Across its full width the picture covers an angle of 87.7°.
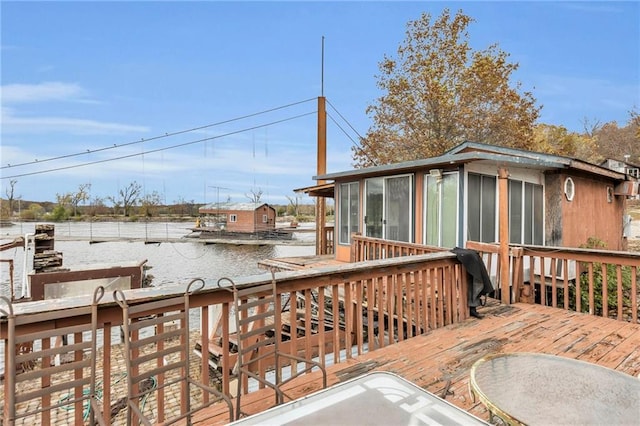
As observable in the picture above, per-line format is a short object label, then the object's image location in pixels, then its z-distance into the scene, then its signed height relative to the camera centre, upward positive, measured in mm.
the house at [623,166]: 28383 +4585
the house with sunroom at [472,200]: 6719 +363
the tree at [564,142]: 26309 +6584
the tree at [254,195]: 45375 +2954
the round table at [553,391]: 1338 -804
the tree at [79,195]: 40125 +2464
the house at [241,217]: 35188 -190
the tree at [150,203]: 45181 +1890
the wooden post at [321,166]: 12055 +1835
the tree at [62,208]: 38612 +871
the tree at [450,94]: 17422 +6463
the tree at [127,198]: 46500 +2448
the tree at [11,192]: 27253 +2131
